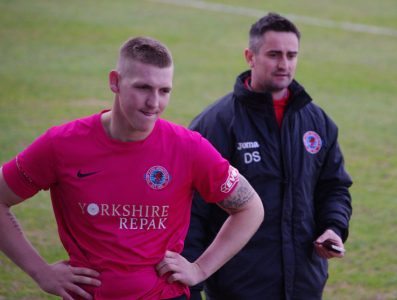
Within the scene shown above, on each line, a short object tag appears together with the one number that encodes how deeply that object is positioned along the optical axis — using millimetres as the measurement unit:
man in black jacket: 9906
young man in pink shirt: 7617
